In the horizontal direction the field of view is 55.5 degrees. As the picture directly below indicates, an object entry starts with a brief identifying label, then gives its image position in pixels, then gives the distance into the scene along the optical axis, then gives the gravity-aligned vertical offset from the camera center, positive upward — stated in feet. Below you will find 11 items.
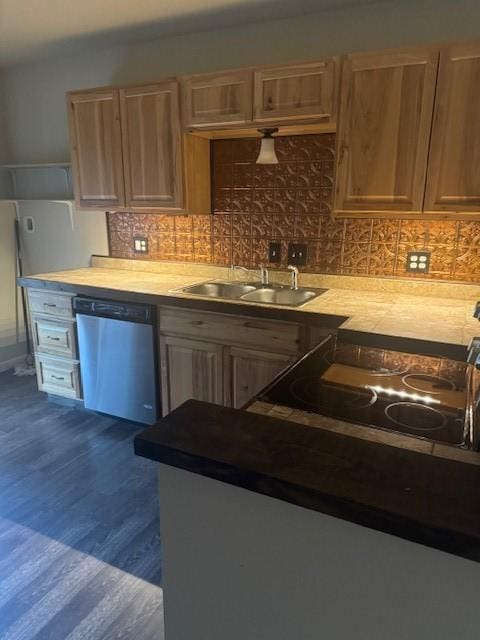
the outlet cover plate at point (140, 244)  10.71 -0.91
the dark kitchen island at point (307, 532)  2.05 -1.60
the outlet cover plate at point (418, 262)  8.07 -0.94
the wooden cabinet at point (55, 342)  9.78 -2.97
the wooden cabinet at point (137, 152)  8.63 +1.01
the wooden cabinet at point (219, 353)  7.56 -2.54
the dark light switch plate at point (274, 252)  9.31 -0.92
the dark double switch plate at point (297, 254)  9.10 -0.93
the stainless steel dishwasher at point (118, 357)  8.79 -2.99
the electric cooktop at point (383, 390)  3.11 -1.45
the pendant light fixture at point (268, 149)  8.15 +0.99
